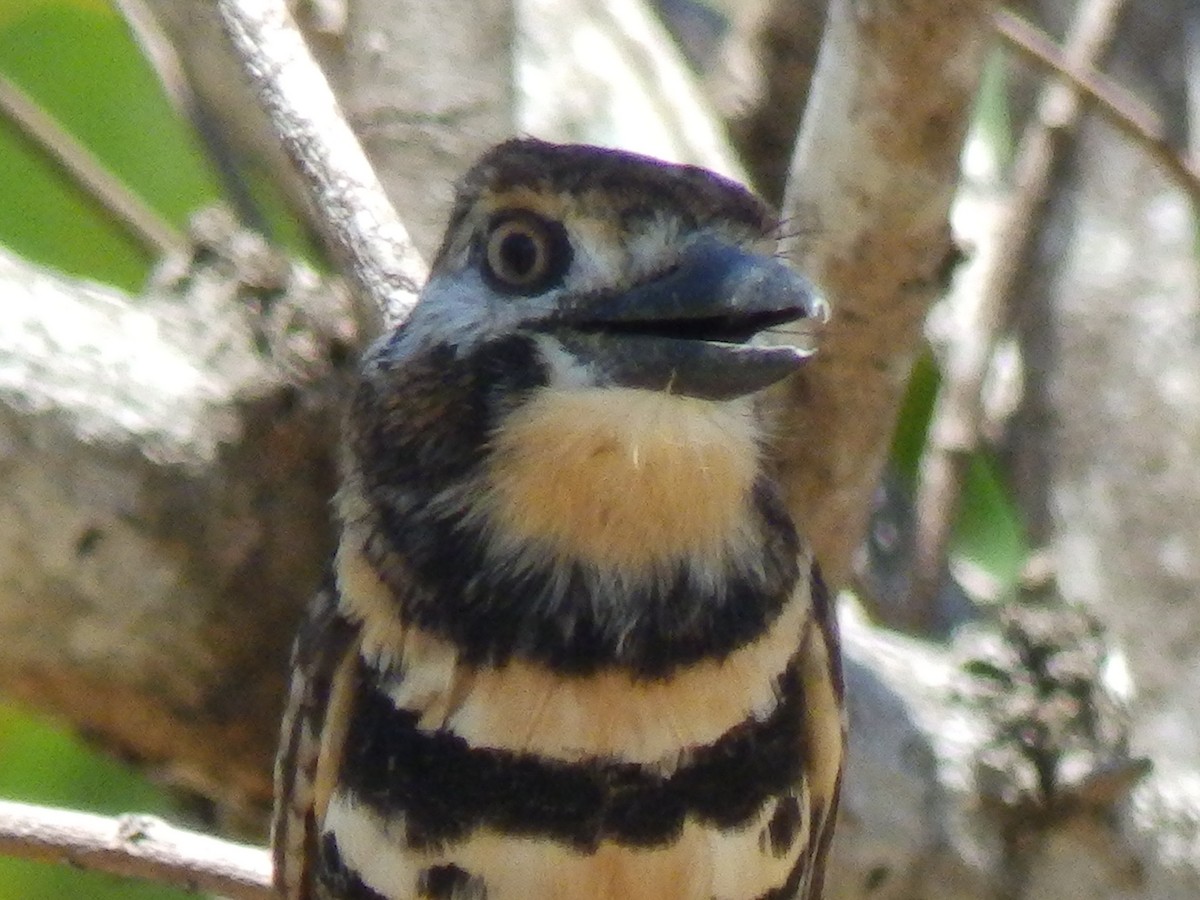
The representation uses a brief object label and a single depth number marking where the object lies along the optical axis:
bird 3.72
